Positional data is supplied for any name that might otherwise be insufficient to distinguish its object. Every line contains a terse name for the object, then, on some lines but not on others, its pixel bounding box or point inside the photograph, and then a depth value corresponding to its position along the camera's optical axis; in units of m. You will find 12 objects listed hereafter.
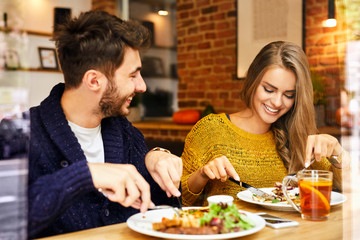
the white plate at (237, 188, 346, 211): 1.13
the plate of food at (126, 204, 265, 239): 0.85
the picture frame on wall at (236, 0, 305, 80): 2.64
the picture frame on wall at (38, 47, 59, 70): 2.26
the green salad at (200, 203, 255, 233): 0.89
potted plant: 2.38
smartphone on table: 0.99
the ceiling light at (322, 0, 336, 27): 2.46
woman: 1.67
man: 1.18
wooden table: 0.91
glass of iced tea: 1.06
